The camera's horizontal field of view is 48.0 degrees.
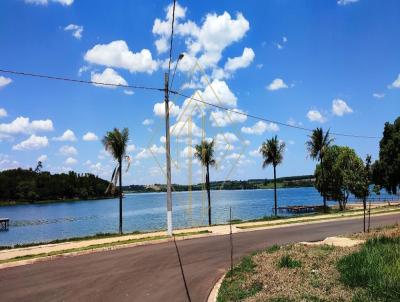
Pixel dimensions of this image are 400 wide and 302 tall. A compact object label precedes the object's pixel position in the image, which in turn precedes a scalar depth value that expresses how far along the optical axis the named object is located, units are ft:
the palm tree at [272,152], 195.57
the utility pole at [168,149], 88.74
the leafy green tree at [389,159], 229.25
